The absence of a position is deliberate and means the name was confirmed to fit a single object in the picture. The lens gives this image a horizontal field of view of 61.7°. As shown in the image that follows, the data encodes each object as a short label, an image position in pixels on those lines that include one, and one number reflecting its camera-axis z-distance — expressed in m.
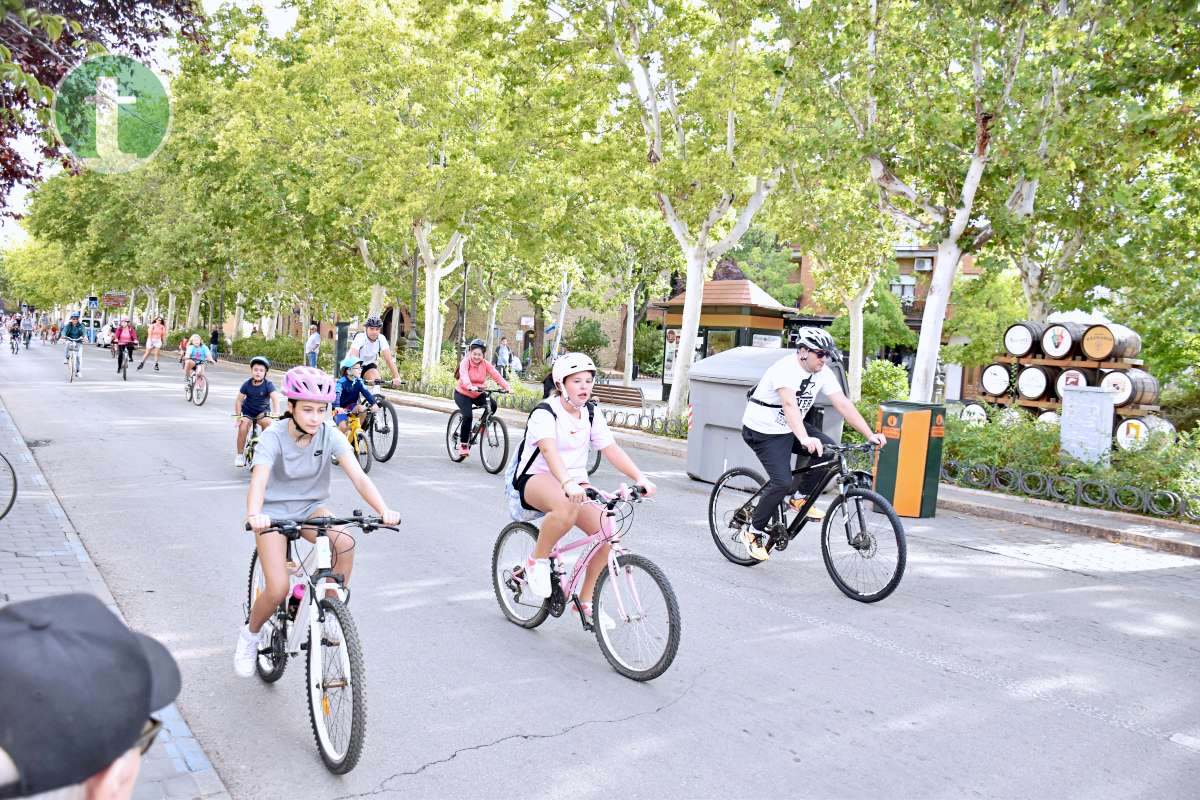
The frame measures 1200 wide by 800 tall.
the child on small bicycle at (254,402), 12.13
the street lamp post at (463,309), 33.77
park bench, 29.39
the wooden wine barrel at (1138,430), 12.91
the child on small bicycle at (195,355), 20.16
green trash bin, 11.43
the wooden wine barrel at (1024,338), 19.86
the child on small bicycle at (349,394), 12.59
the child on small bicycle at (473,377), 12.77
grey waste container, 12.48
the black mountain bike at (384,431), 13.26
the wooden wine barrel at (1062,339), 19.34
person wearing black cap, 1.36
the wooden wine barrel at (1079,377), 18.91
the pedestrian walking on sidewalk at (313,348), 32.88
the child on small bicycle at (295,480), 4.39
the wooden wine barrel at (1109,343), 19.00
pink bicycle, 5.00
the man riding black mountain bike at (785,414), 7.36
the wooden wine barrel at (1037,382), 19.67
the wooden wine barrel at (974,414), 15.04
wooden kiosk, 30.23
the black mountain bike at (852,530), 6.94
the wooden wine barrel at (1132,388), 18.31
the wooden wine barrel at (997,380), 20.53
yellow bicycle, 12.51
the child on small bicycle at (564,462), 5.34
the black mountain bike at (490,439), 12.76
